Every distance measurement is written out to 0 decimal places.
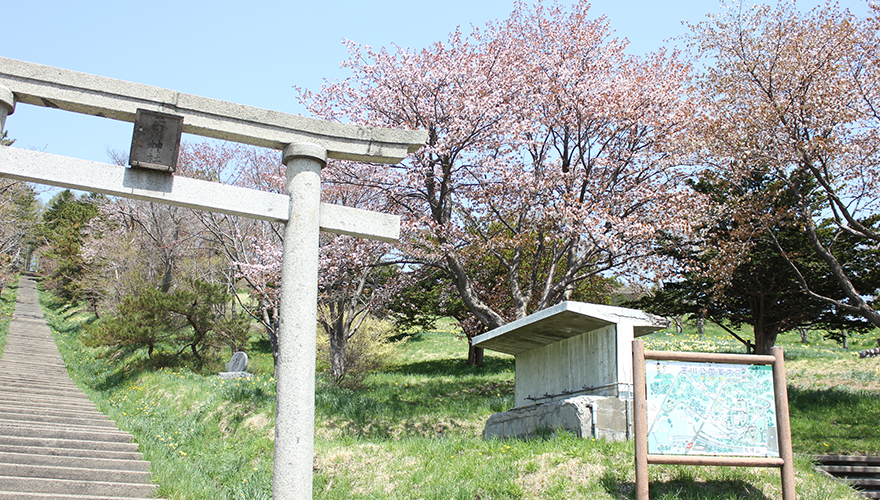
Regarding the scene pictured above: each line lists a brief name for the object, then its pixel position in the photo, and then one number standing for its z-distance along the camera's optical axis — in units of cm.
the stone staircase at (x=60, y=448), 816
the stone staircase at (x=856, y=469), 958
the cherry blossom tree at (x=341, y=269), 1457
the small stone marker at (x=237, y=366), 1951
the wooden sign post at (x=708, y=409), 611
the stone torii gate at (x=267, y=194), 571
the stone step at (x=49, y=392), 1652
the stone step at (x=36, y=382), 1754
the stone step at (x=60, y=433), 1055
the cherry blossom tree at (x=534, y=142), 1371
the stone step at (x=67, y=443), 1004
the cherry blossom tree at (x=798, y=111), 1321
